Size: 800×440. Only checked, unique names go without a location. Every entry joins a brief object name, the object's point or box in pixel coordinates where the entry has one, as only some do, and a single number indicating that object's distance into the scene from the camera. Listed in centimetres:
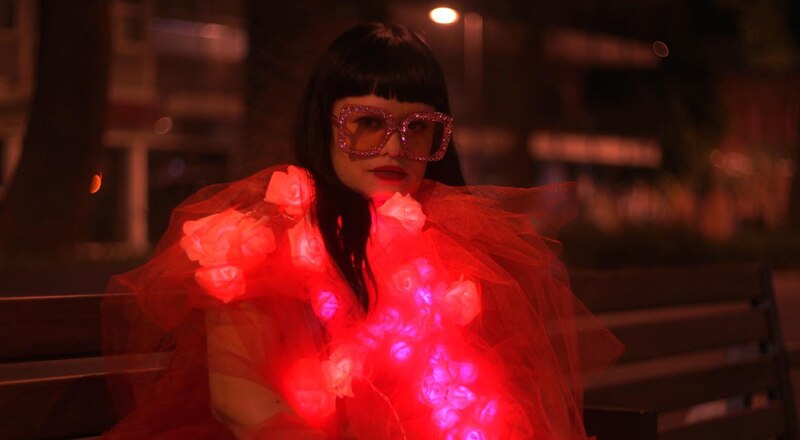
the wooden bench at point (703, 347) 374
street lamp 3312
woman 209
